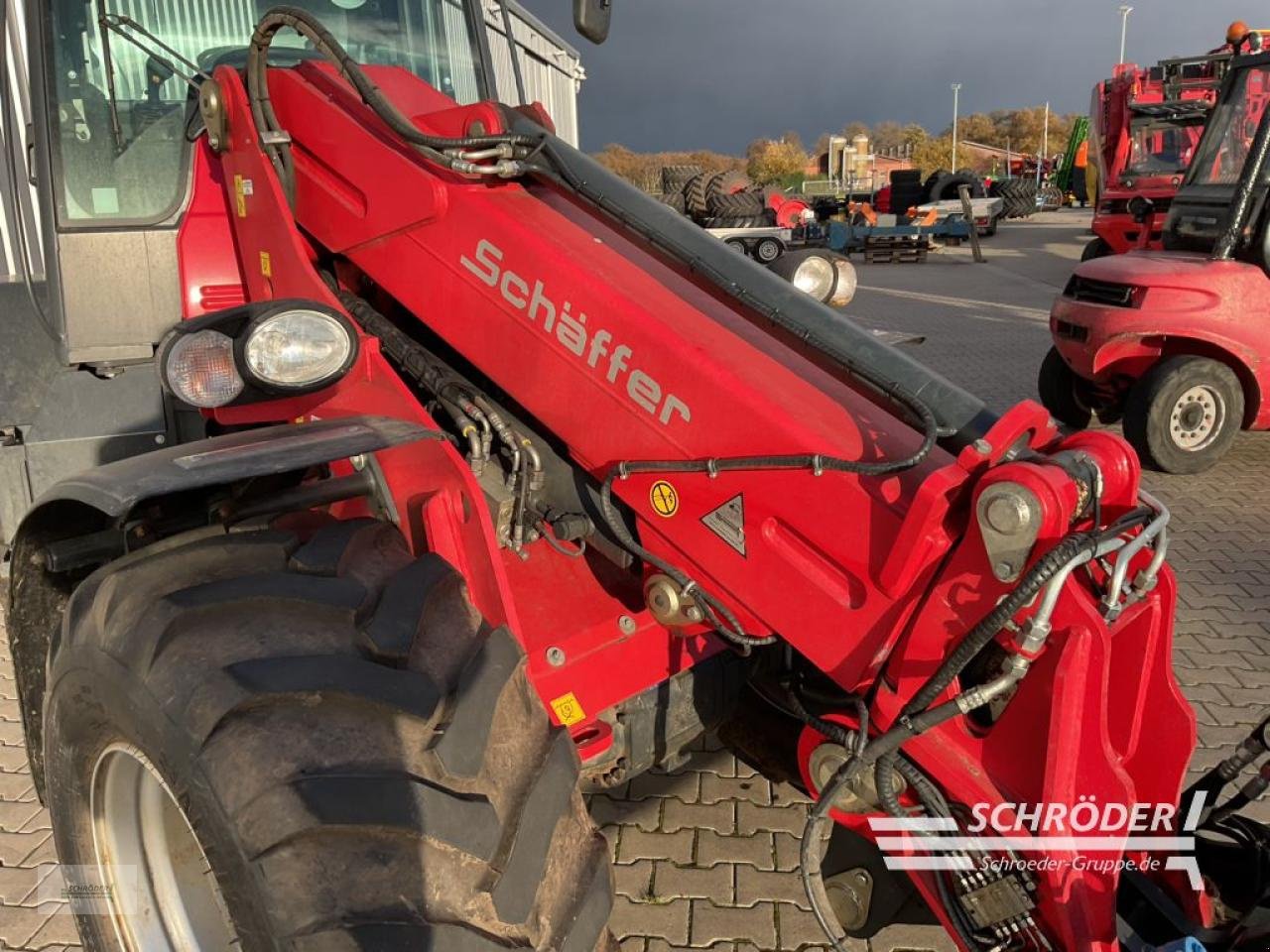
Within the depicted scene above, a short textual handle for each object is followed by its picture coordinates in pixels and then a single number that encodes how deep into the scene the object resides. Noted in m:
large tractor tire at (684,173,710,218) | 18.86
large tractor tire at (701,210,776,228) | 17.89
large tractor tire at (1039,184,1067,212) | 26.48
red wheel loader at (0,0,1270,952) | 1.55
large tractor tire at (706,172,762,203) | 18.84
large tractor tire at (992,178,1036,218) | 24.30
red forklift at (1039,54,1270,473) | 6.05
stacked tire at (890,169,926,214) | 23.41
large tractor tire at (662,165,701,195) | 20.36
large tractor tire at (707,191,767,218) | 17.92
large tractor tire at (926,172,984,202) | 22.58
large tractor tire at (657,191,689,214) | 19.62
